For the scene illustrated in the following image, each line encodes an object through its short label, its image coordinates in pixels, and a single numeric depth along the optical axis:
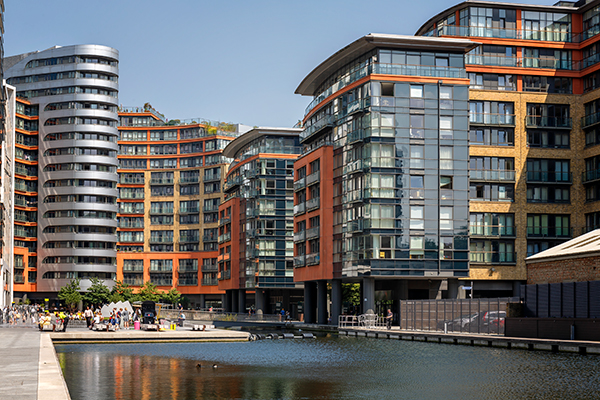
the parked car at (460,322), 58.31
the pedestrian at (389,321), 69.75
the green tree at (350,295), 112.69
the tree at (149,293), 138.25
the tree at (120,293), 129.38
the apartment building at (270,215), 114.88
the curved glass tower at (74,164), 144.25
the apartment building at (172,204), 161.38
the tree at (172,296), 147.25
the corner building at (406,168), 75.69
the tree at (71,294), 129.75
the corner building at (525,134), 82.94
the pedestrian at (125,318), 68.18
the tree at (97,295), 130.38
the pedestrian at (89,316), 66.05
